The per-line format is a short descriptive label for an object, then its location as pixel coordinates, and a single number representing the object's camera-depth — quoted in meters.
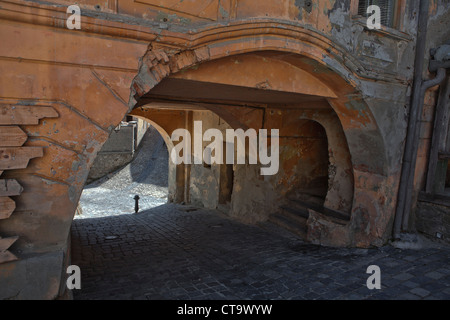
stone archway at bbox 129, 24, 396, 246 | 4.02
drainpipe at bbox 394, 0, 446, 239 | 6.33
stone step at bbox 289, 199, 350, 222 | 7.24
